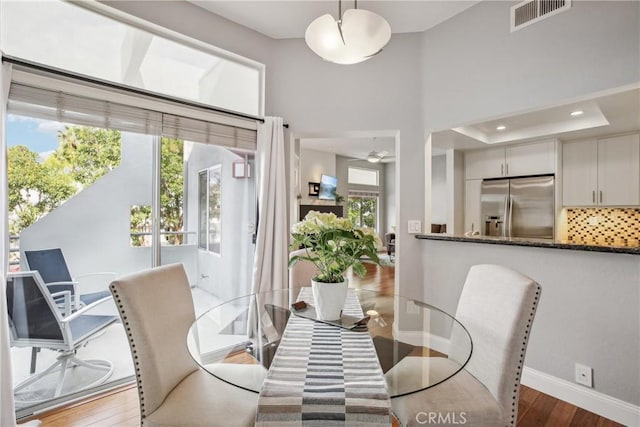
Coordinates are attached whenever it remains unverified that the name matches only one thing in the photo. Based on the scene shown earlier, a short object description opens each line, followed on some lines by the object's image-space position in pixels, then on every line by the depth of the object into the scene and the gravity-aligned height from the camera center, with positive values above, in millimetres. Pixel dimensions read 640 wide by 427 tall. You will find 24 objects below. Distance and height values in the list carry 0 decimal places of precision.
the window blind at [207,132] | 2441 +690
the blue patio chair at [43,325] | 1929 -736
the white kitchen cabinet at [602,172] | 4133 +620
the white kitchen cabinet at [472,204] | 5555 +201
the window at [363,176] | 8898 +1130
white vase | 1431 -389
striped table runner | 896 -534
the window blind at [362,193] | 8891 +623
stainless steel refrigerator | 4738 +138
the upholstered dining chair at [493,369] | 1223 -654
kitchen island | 1835 -670
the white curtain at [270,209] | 2893 +43
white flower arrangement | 1392 -129
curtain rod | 1798 +876
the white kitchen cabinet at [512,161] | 4715 +899
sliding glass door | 2004 +32
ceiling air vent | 2110 +1453
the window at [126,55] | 1962 +1185
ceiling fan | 6545 +1256
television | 7305 +640
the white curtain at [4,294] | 1644 -434
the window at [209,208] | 2930 +54
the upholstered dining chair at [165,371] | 1218 -683
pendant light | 1484 +877
